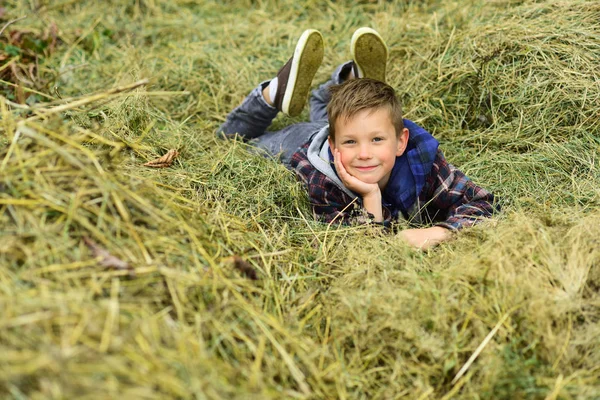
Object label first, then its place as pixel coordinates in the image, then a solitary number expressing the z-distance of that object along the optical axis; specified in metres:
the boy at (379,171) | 3.24
